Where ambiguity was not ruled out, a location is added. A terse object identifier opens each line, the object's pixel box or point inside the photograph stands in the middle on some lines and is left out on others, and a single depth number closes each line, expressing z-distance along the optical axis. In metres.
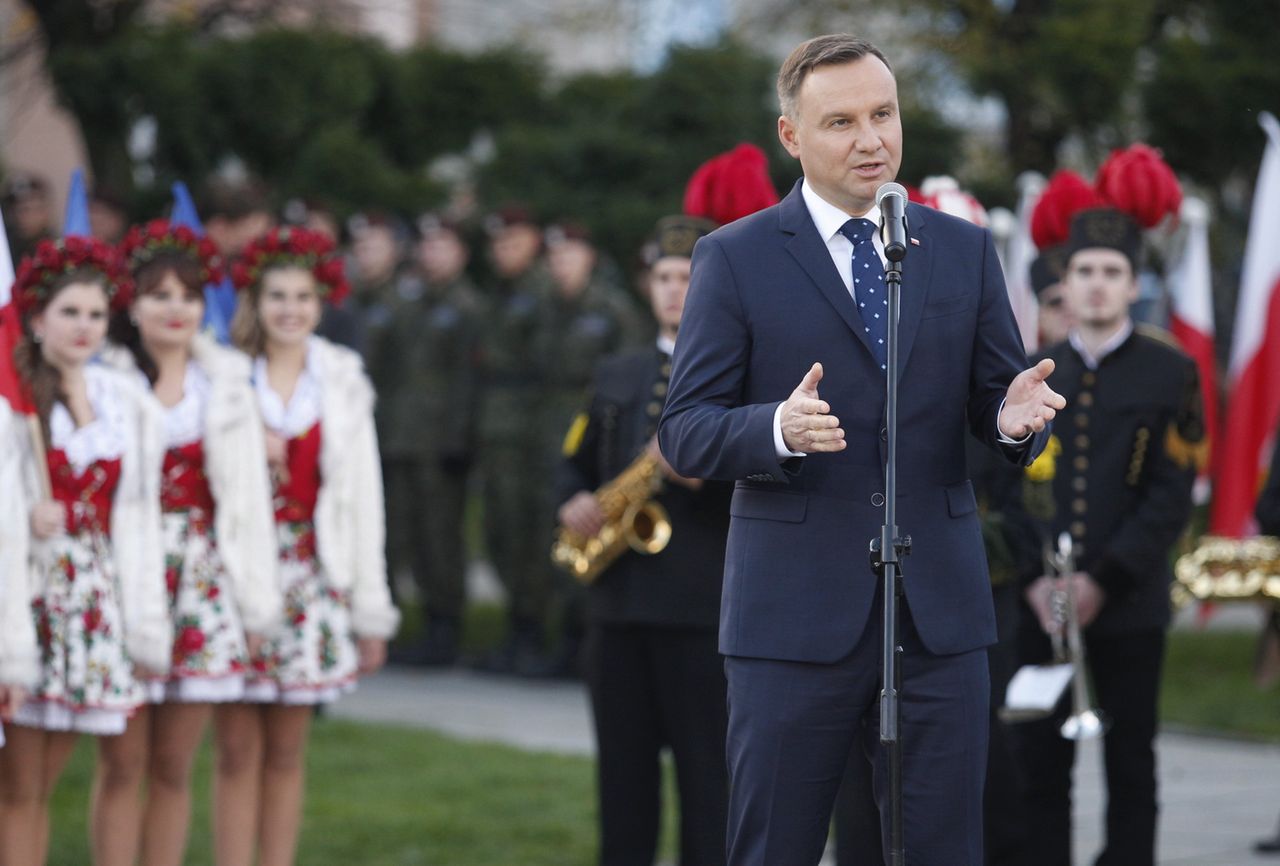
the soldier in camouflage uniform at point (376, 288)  26.50
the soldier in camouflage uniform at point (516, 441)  25.30
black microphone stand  7.96
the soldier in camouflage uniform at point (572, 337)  24.08
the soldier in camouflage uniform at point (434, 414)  26.16
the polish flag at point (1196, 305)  20.00
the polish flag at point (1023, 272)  16.65
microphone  7.92
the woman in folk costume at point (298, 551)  13.42
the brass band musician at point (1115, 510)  13.40
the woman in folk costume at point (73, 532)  12.29
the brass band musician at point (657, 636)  12.77
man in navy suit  8.36
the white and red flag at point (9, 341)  12.40
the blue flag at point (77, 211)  13.78
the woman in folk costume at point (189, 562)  12.93
